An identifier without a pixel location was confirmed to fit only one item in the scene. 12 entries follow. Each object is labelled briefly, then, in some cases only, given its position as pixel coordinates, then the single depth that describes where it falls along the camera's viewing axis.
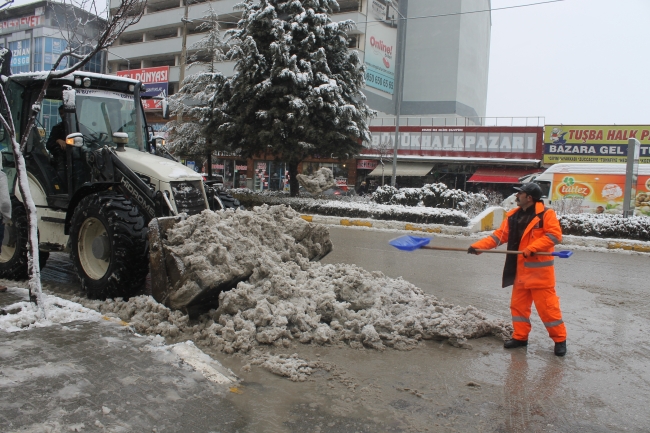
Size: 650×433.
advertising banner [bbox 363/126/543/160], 32.22
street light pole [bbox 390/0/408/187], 46.62
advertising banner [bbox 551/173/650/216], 20.25
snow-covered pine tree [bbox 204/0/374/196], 21.66
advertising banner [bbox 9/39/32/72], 44.34
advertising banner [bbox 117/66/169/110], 46.41
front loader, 5.87
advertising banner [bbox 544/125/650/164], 29.66
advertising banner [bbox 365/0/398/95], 44.47
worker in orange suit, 4.99
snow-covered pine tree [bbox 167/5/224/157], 25.50
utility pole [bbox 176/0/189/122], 28.45
